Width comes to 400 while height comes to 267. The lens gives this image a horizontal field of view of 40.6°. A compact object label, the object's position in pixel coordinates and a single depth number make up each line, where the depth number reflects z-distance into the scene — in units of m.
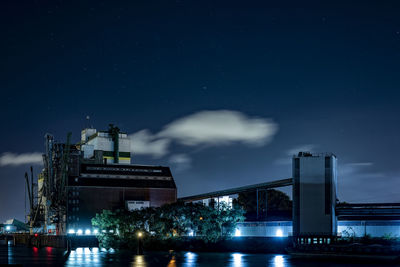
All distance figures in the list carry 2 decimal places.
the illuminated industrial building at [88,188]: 150.75
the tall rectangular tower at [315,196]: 98.44
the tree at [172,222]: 104.31
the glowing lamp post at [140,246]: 92.31
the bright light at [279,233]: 107.72
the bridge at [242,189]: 116.10
